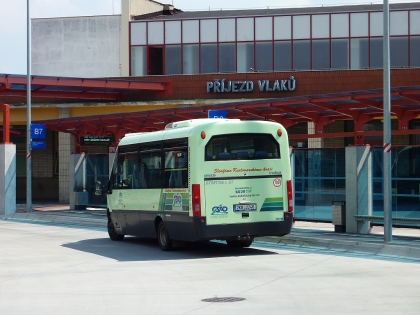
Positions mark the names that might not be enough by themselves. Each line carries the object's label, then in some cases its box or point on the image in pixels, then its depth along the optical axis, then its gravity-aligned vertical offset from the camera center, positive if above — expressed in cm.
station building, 4205 +586
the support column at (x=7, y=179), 3641 -38
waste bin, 2261 -124
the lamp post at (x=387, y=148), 1902 +47
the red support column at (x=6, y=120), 3603 +214
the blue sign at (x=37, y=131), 3581 +166
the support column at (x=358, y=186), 2245 -47
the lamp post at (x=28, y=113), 3521 +237
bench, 2052 -127
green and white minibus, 1781 -27
